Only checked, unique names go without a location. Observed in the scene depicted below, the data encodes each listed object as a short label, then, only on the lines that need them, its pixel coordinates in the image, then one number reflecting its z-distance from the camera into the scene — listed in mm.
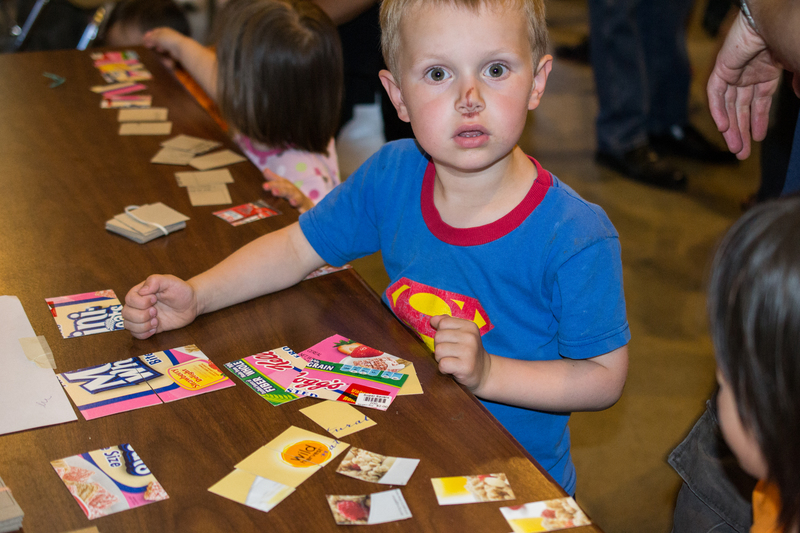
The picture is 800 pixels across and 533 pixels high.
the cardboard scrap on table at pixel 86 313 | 1052
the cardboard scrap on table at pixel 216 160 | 1598
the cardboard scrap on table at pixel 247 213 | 1381
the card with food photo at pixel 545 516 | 741
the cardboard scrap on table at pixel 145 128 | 1762
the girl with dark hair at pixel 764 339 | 610
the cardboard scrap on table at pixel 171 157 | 1614
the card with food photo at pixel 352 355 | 992
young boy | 989
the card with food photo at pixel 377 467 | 795
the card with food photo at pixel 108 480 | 754
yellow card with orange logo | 800
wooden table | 756
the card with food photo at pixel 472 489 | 771
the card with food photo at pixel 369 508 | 742
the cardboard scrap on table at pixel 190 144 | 1677
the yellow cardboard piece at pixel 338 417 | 872
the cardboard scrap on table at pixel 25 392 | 868
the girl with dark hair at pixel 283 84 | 1881
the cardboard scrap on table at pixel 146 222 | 1299
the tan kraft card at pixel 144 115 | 1834
